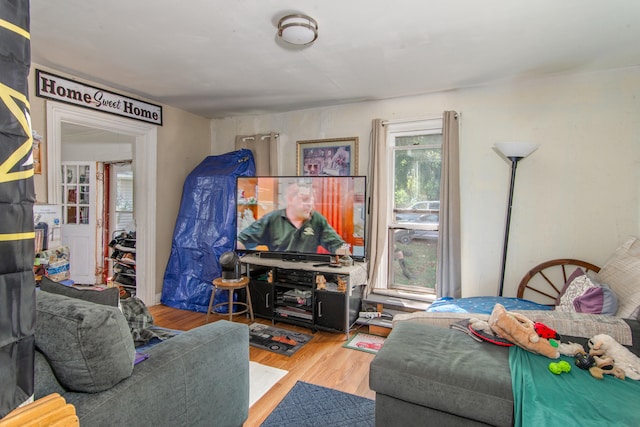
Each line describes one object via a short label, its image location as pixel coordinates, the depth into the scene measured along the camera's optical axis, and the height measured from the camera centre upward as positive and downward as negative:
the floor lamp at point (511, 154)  2.67 +0.46
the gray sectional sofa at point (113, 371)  1.08 -0.62
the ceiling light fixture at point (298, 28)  1.99 +1.10
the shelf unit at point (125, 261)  4.36 -0.75
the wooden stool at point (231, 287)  3.28 -0.82
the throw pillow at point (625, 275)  2.03 -0.45
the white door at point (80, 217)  4.93 -0.19
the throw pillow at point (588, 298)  2.07 -0.58
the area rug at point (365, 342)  2.93 -1.25
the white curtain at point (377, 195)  3.48 +0.14
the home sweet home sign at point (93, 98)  2.84 +1.04
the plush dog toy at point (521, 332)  1.73 -0.68
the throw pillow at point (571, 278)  2.54 -0.53
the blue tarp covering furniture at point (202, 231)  3.81 -0.30
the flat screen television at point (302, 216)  3.39 -0.10
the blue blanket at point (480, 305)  2.57 -0.78
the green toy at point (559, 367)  1.58 -0.76
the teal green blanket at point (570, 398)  1.28 -0.80
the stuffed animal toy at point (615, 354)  1.58 -0.73
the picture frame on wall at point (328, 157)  3.72 +0.59
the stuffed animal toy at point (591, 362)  1.57 -0.76
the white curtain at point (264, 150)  4.03 +0.70
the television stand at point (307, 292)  3.17 -0.87
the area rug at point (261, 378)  2.21 -1.26
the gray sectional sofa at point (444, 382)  1.48 -0.83
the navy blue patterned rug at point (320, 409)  1.93 -1.26
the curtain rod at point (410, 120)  3.31 +0.92
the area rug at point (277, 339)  2.88 -1.23
